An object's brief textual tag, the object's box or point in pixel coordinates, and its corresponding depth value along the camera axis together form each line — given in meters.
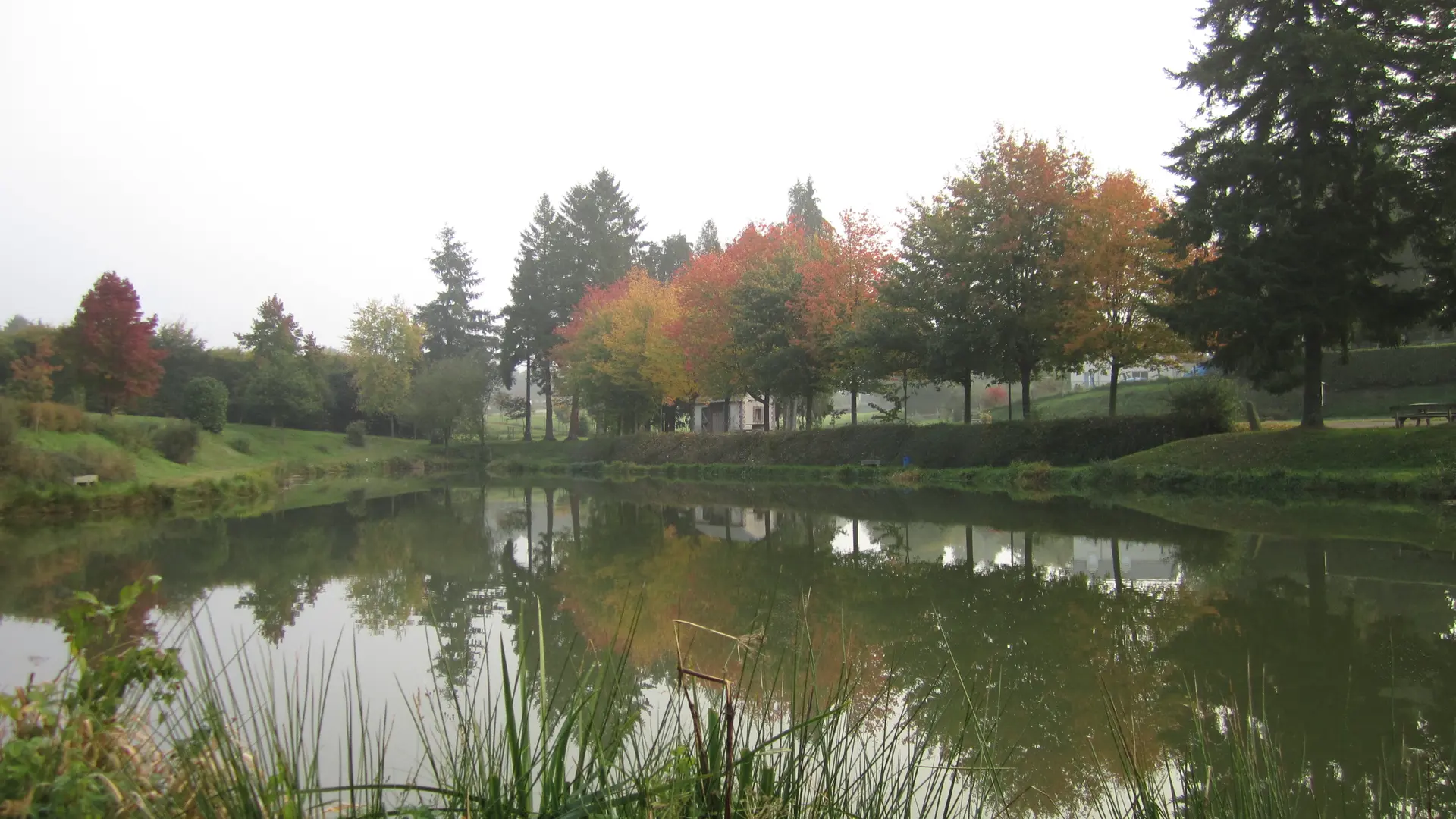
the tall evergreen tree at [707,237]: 63.97
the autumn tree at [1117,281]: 20.64
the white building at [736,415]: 40.22
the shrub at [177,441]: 25.20
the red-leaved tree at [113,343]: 28.84
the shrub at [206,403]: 34.38
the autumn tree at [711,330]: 30.84
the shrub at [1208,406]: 19.33
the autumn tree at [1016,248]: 21.70
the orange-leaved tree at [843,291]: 26.44
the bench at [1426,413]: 16.69
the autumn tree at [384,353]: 45.03
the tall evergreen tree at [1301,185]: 15.66
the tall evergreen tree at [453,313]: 52.00
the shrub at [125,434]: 23.19
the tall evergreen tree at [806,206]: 55.38
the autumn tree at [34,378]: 23.16
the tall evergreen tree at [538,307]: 47.16
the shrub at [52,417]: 20.88
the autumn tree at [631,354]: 34.19
